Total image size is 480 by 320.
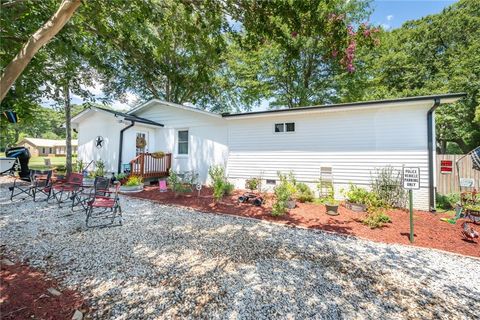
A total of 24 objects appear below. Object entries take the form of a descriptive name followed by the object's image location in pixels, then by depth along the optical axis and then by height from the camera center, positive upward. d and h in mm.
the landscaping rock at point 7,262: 3058 -1437
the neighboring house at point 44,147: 45906 +4254
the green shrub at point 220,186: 6930 -688
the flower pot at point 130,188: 8297 -902
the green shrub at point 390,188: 6582 -689
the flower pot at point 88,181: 9023 -663
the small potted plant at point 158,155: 9784 +533
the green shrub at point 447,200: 6930 -1157
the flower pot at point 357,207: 6098 -1176
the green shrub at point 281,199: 5605 -911
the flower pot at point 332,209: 5801 -1176
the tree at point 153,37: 4262 +2947
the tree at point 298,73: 12438 +6409
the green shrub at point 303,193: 7134 -929
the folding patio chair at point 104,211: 4765 -1259
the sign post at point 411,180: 4066 -255
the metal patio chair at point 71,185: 6255 -603
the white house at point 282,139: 6551 +1143
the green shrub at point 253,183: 8656 -689
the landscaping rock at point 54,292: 2439 -1495
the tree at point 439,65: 13664 +7401
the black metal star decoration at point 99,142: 10615 +1230
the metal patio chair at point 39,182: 6703 -553
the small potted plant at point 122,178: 9000 -525
